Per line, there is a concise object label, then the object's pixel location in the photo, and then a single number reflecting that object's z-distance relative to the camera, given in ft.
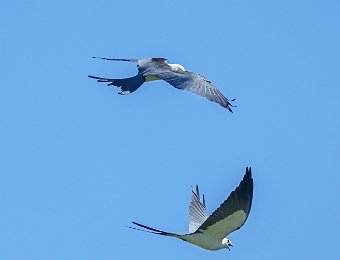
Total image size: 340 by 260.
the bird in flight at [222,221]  95.20
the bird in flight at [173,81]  99.45
